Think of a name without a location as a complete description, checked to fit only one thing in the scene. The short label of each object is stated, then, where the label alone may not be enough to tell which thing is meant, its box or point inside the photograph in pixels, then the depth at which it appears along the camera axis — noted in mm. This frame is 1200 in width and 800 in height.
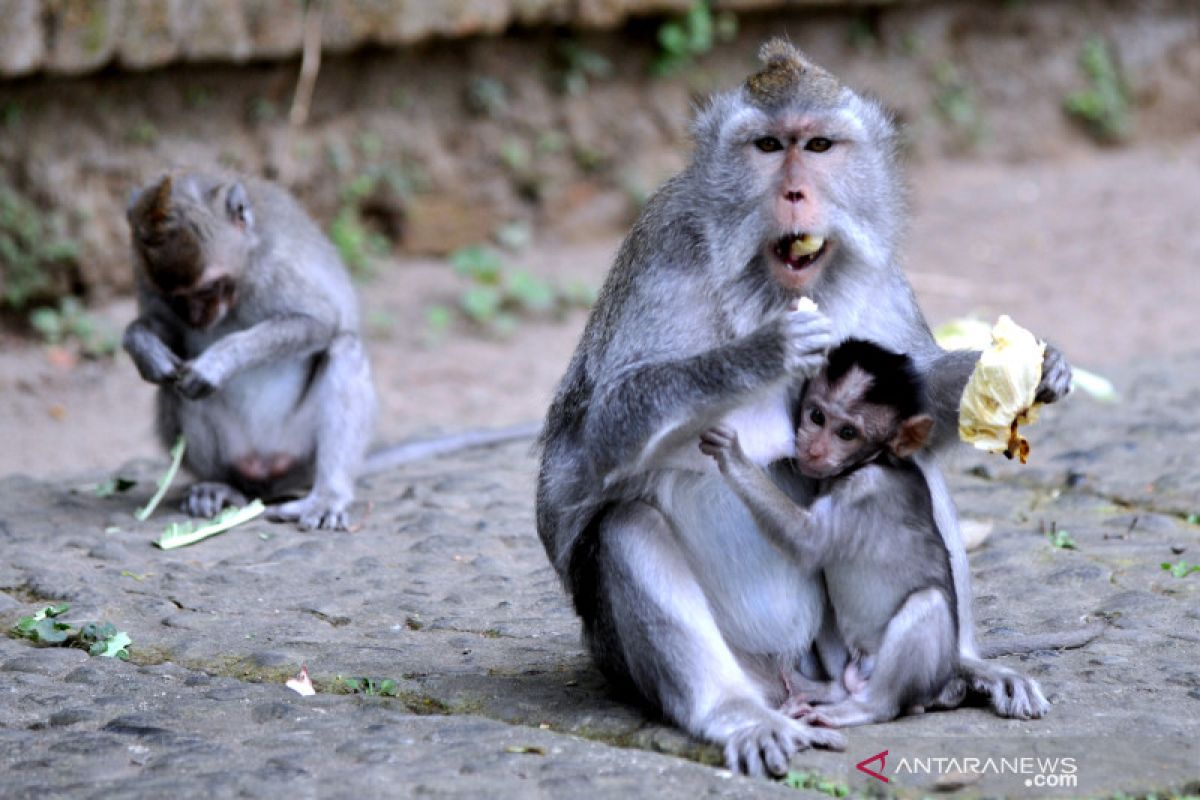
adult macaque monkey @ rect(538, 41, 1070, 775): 4496
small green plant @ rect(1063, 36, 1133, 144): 14367
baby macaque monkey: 4508
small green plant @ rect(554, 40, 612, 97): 12375
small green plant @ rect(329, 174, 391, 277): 11648
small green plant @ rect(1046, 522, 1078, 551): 6262
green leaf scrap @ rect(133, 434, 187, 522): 7533
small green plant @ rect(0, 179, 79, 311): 10227
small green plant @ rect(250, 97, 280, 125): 11008
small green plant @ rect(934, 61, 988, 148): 14031
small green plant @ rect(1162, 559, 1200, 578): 5870
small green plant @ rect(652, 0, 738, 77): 12445
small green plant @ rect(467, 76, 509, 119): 12023
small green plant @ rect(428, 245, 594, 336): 11570
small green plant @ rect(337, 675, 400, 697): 4922
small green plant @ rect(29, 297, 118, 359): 10531
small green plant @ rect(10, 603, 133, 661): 5301
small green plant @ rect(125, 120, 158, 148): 10516
